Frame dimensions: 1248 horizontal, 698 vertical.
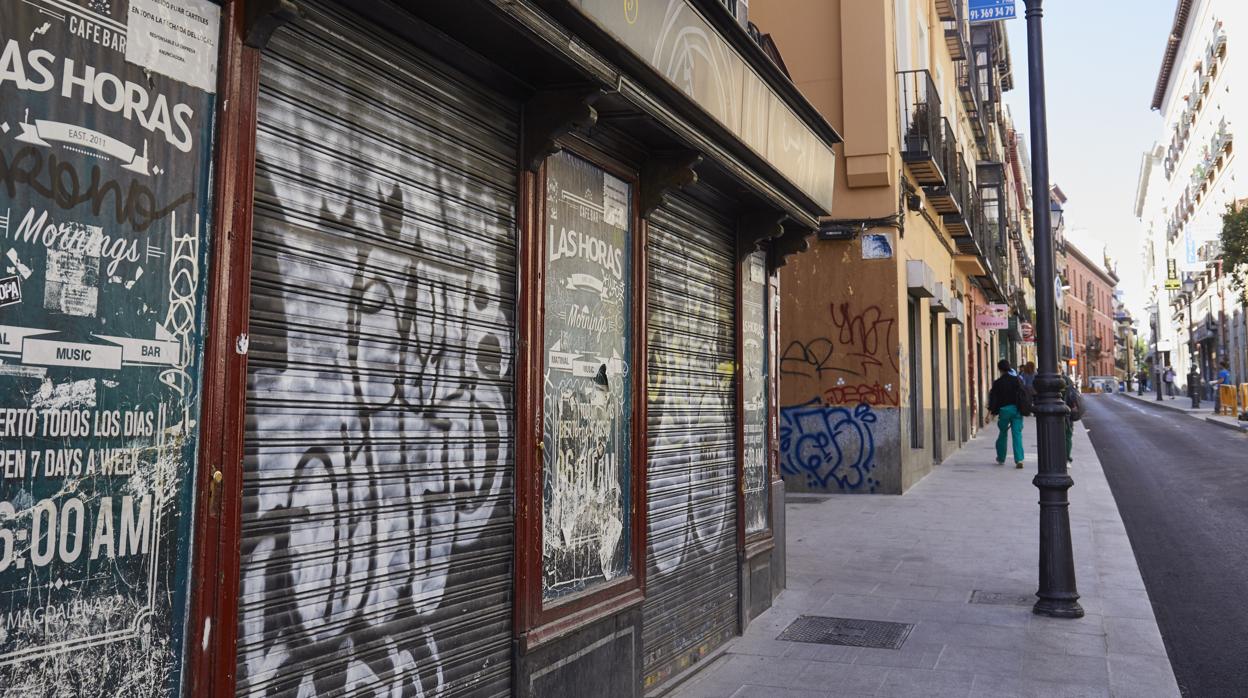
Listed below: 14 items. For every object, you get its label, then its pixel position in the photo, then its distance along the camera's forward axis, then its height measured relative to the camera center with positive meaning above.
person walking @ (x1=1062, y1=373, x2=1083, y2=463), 14.27 -0.15
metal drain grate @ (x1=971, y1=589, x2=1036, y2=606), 6.64 -1.47
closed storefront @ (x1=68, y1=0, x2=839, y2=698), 2.52 +0.15
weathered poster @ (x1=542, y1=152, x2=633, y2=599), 4.05 +0.06
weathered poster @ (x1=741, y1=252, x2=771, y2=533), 6.50 +0.03
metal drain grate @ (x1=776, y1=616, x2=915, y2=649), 5.70 -1.50
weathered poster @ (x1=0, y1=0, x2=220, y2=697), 1.90 +0.11
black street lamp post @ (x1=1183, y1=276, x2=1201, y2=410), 37.88 +0.38
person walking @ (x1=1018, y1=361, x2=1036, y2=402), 20.46 +0.44
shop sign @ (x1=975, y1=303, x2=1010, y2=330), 23.80 +1.97
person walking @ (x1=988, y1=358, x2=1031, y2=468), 15.62 -0.15
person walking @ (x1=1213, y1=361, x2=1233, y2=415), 32.50 +0.36
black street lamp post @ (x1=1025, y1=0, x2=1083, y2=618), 6.32 -0.12
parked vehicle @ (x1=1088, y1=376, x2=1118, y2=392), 76.06 +0.66
